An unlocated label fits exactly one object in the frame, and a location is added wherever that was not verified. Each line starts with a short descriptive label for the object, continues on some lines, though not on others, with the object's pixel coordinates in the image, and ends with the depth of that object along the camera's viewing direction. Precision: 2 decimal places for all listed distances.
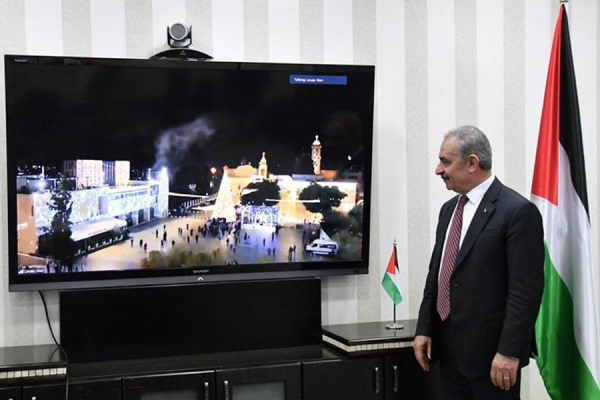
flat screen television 3.23
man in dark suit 2.80
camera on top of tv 3.48
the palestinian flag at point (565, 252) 3.32
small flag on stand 3.60
